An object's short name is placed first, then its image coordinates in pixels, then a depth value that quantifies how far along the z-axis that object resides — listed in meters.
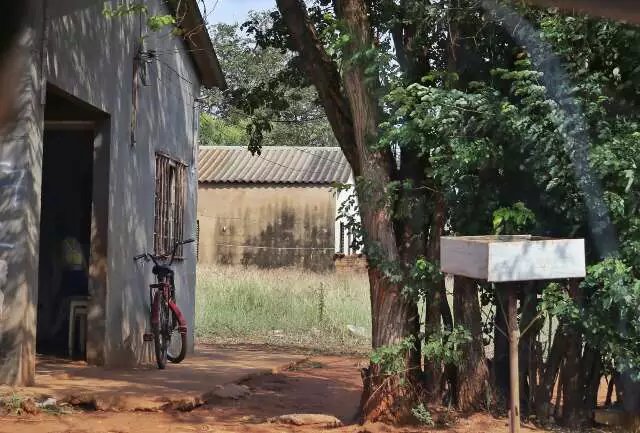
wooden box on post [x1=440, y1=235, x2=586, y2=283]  5.81
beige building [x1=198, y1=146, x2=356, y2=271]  26.97
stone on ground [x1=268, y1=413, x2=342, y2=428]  7.68
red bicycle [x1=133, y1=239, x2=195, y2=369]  10.91
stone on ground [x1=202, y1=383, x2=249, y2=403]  9.01
